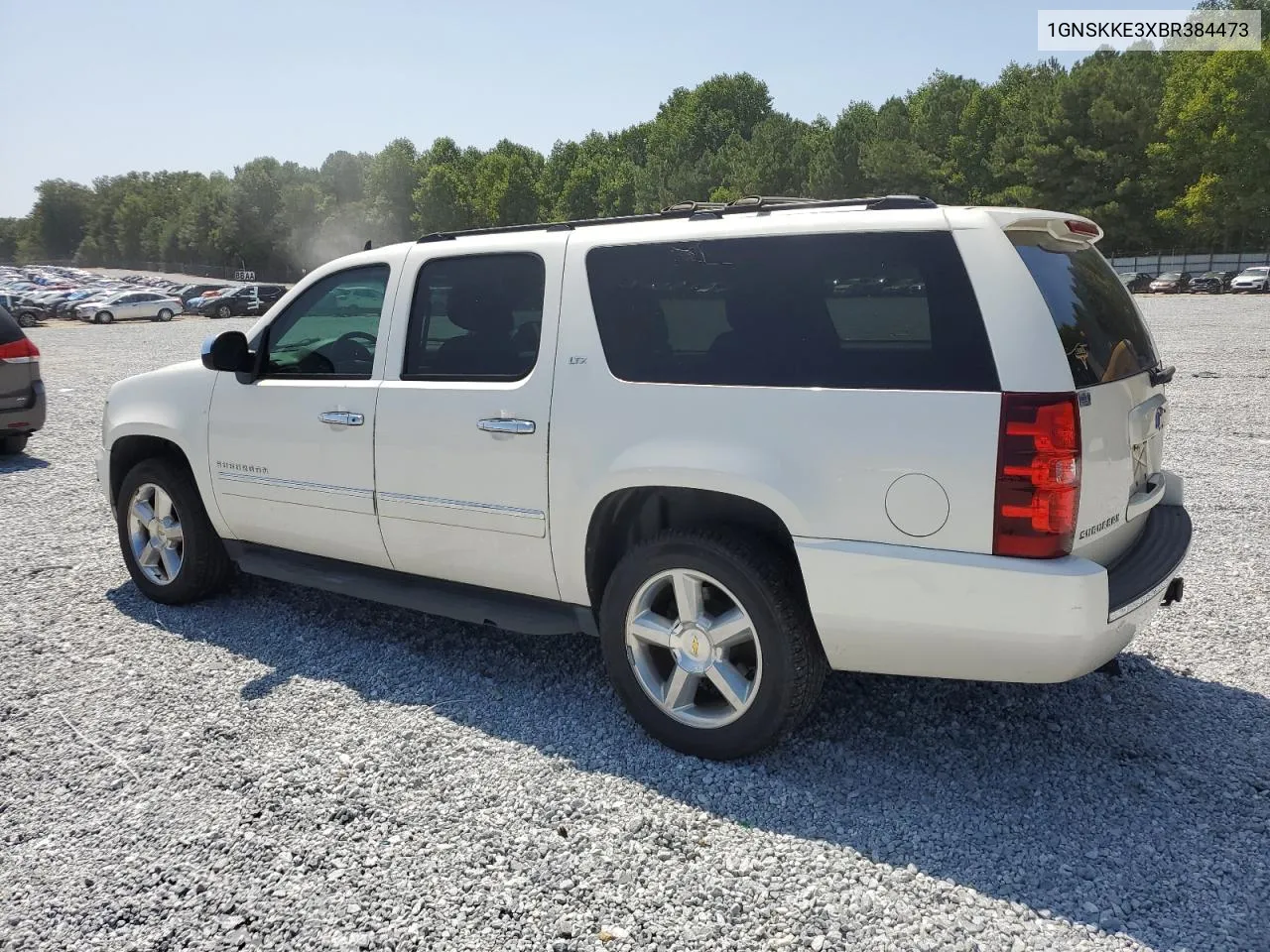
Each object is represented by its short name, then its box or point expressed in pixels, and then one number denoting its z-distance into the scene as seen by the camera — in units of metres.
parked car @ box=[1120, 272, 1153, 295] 56.41
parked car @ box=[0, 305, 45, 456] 10.32
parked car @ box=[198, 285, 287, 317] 50.44
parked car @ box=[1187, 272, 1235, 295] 51.78
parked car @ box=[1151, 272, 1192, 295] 53.03
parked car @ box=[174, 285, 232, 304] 59.38
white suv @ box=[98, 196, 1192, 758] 3.00
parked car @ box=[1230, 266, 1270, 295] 48.19
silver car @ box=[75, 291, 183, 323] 47.09
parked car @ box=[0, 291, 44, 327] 44.59
